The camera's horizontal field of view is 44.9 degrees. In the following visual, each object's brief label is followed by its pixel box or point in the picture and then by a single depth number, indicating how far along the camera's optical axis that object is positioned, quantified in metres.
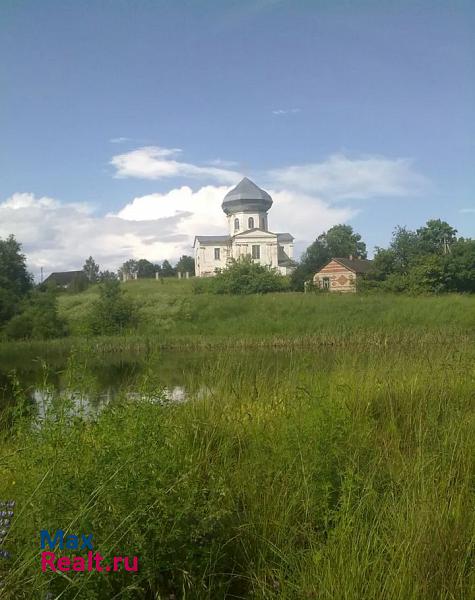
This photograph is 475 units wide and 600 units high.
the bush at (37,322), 27.45
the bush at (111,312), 30.72
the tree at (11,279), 28.11
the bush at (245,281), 39.53
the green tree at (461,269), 38.81
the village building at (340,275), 41.48
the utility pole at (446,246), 41.92
